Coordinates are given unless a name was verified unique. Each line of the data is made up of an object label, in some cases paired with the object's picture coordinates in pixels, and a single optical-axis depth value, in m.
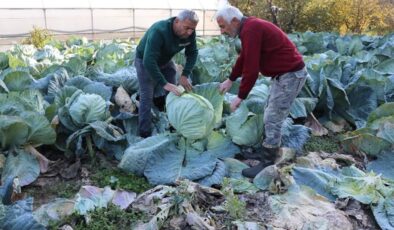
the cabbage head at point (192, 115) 3.86
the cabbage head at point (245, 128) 4.26
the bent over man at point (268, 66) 3.60
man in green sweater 4.04
